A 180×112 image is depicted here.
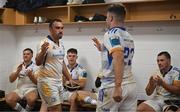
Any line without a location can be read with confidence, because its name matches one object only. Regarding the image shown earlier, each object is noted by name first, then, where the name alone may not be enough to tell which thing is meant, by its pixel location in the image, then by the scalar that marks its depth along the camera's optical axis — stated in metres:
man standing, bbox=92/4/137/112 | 2.74
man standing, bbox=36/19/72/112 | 3.80
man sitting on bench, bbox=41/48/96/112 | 4.92
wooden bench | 4.92
